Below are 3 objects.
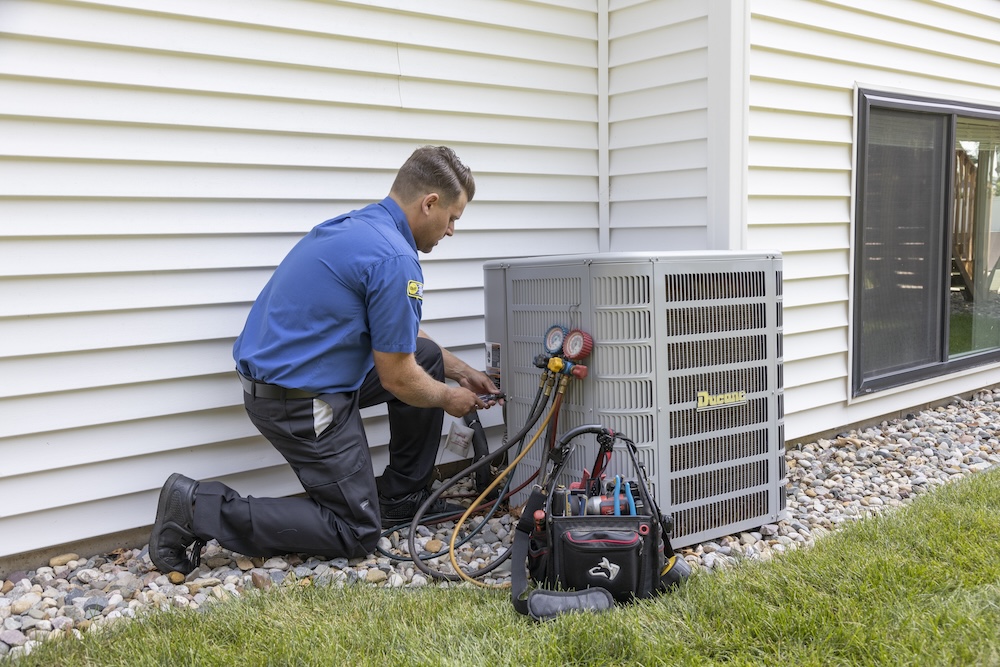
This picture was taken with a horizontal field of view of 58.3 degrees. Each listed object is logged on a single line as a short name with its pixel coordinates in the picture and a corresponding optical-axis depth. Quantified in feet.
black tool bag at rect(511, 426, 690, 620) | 8.30
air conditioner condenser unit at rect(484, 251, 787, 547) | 10.12
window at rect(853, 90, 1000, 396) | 16.21
